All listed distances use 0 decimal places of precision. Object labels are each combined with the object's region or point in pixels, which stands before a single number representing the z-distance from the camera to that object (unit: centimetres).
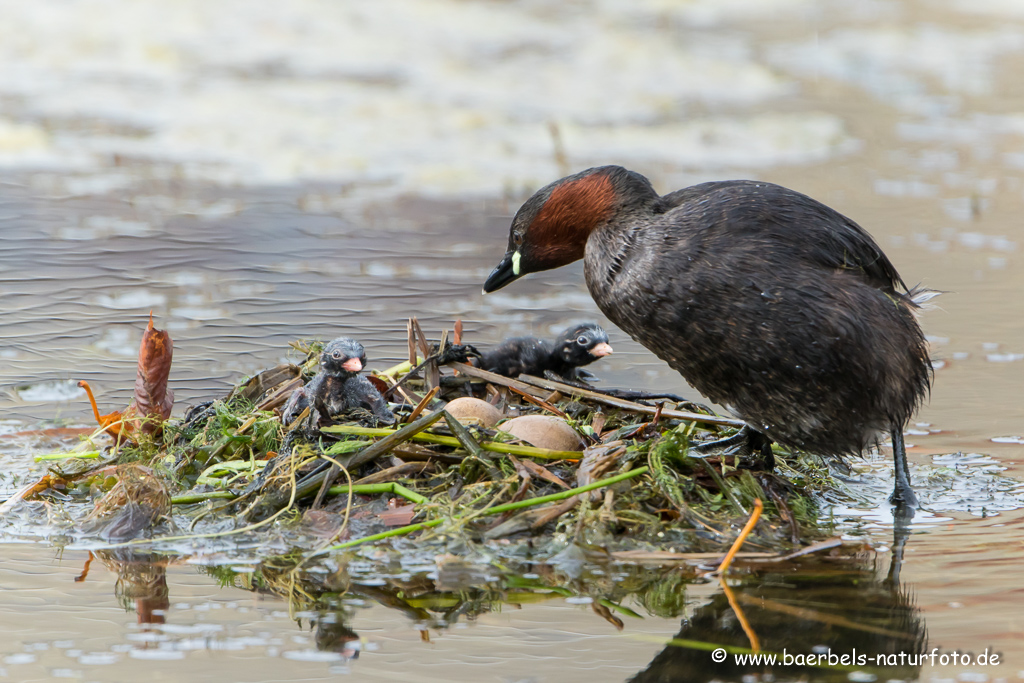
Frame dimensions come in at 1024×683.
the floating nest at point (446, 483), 829
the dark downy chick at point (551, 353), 1137
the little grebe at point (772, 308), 880
